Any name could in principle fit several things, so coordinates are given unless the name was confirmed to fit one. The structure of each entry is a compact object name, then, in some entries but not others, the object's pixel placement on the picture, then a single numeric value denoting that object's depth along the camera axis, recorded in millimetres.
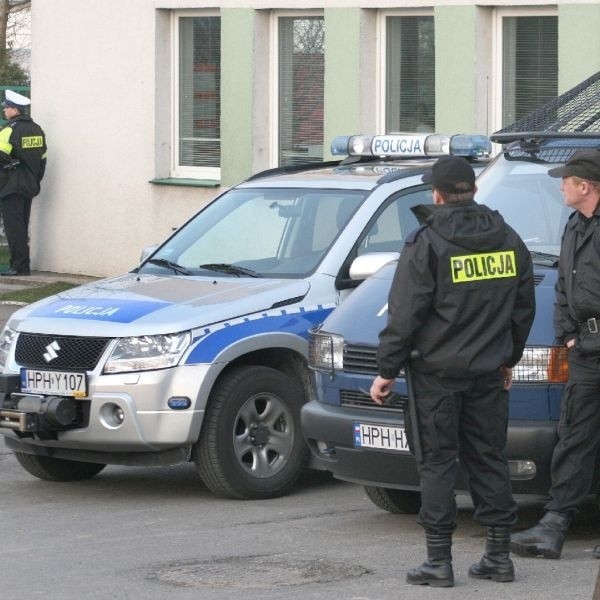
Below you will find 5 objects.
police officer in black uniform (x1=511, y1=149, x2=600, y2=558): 13266
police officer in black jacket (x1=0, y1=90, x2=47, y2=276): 34406
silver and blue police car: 16156
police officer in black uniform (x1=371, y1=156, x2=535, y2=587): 12406
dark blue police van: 13500
